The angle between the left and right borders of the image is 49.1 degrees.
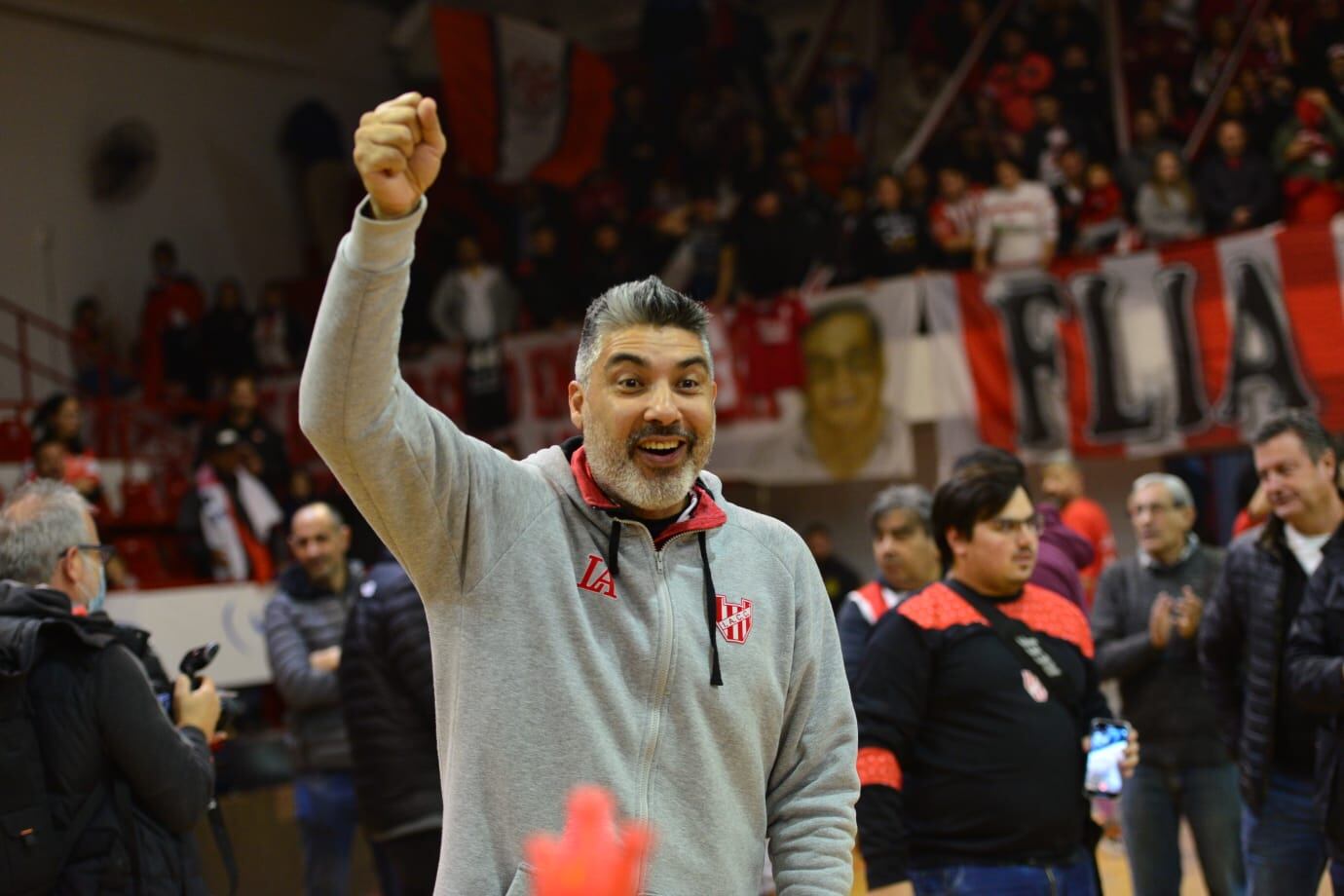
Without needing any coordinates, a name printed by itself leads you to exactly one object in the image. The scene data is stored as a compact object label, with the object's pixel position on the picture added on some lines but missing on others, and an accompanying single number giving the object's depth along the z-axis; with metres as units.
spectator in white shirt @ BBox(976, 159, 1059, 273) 10.89
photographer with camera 3.24
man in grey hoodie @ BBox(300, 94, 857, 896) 2.18
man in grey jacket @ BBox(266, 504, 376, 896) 5.79
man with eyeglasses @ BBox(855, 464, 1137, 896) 3.52
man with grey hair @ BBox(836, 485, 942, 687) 4.55
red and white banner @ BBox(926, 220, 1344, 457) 9.23
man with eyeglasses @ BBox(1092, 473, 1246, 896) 5.08
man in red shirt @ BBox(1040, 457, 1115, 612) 8.02
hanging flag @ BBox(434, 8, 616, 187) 13.77
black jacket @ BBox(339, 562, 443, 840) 4.84
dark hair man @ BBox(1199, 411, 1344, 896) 4.14
